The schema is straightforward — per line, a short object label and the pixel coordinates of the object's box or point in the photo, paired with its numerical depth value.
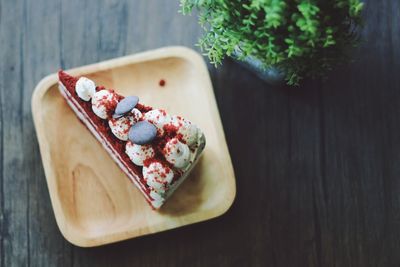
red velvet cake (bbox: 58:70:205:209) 0.66
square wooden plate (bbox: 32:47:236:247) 0.70
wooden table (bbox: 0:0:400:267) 0.72
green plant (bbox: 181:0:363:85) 0.58
